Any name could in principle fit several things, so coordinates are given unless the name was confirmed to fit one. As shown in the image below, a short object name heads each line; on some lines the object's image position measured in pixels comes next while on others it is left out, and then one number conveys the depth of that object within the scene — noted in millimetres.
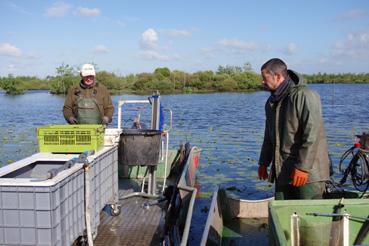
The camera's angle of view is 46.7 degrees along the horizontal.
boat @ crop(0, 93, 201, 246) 3301
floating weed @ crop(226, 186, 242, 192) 8125
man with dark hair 3674
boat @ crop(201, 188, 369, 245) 3607
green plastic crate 4398
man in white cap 5926
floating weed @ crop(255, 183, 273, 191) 8165
